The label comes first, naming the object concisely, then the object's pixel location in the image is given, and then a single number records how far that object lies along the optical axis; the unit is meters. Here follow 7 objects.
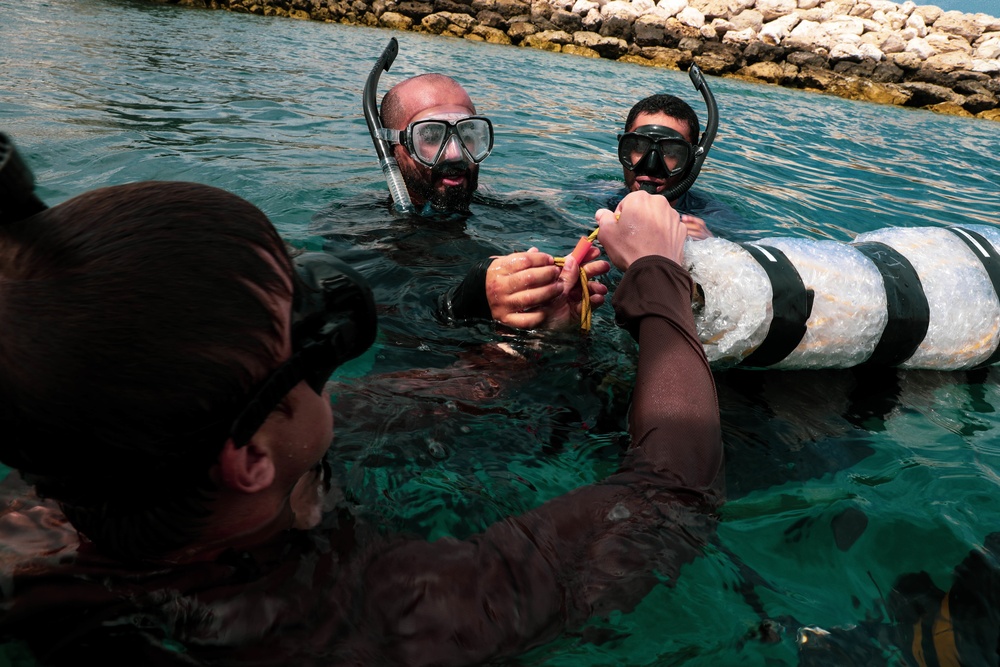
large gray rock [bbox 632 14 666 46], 27.08
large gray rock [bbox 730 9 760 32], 28.17
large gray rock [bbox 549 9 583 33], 27.52
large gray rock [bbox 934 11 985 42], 28.69
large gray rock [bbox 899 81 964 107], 23.11
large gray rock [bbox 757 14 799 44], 26.66
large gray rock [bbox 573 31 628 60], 26.19
